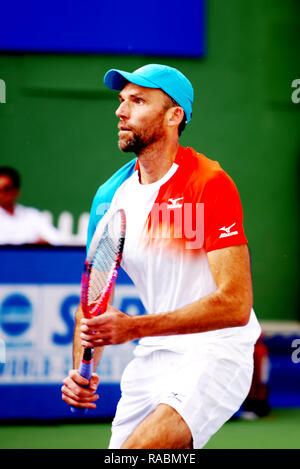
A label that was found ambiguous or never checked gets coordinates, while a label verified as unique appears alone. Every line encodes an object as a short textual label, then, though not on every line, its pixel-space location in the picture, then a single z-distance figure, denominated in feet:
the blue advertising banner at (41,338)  26.86
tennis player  13.14
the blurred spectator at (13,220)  28.84
